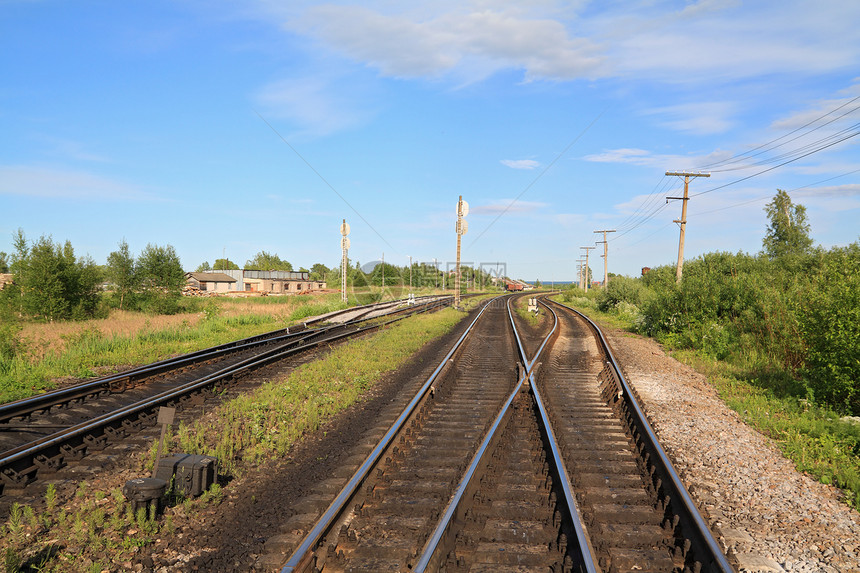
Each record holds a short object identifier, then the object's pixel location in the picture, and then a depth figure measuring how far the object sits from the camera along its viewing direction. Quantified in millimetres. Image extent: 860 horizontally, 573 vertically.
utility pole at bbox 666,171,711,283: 30539
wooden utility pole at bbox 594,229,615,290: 64312
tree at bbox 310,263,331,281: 176888
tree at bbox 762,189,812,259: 59719
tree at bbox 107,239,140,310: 41312
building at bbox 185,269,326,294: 97875
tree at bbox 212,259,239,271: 180750
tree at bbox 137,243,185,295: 42656
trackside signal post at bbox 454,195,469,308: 37406
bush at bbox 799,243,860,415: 9227
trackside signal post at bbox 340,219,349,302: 41184
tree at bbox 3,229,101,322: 32000
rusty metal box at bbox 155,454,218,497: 5613
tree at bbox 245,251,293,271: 163375
